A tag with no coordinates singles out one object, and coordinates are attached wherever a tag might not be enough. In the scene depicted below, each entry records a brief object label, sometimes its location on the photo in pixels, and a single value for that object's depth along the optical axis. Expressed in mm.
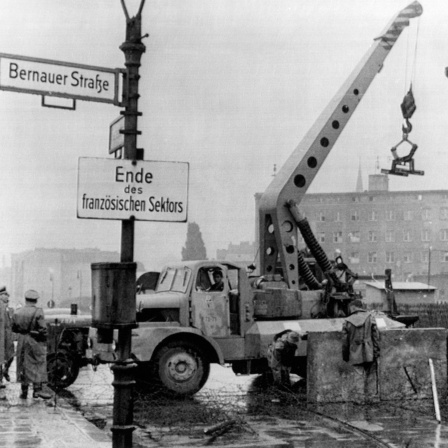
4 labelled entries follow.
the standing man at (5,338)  14578
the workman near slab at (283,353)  14328
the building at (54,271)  114625
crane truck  14320
